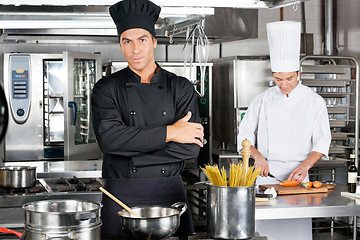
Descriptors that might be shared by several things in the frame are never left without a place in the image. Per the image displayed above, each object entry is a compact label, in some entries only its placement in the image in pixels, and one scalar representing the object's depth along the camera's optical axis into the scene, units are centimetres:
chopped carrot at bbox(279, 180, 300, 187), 328
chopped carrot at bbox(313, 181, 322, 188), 323
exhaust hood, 265
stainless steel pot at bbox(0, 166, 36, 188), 327
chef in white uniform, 362
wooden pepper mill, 221
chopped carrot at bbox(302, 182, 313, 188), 323
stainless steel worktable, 276
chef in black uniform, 228
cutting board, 314
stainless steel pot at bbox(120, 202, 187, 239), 165
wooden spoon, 174
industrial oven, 639
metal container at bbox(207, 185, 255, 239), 188
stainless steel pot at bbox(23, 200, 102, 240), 151
